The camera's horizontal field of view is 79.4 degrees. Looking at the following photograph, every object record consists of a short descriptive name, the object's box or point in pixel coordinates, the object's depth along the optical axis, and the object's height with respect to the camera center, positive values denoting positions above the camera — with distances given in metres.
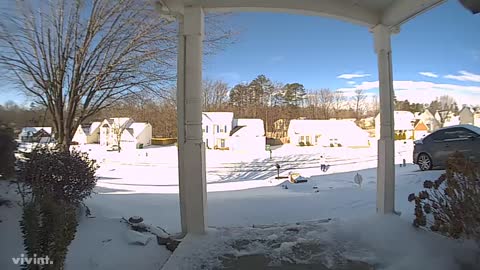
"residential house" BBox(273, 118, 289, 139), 15.78 +0.56
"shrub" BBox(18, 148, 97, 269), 1.35 -0.37
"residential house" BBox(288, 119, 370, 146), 16.30 +0.29
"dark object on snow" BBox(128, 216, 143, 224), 3.46 -0.97
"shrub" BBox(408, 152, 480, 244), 2.29 -0.57
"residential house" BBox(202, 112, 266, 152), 15.13 +0.34
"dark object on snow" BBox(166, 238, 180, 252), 2.81 -1.04
